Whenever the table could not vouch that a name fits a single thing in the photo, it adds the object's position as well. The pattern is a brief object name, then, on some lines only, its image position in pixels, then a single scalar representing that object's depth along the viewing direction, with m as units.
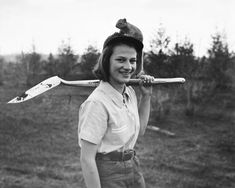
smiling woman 1.47
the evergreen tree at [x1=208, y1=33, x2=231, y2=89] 14.27
